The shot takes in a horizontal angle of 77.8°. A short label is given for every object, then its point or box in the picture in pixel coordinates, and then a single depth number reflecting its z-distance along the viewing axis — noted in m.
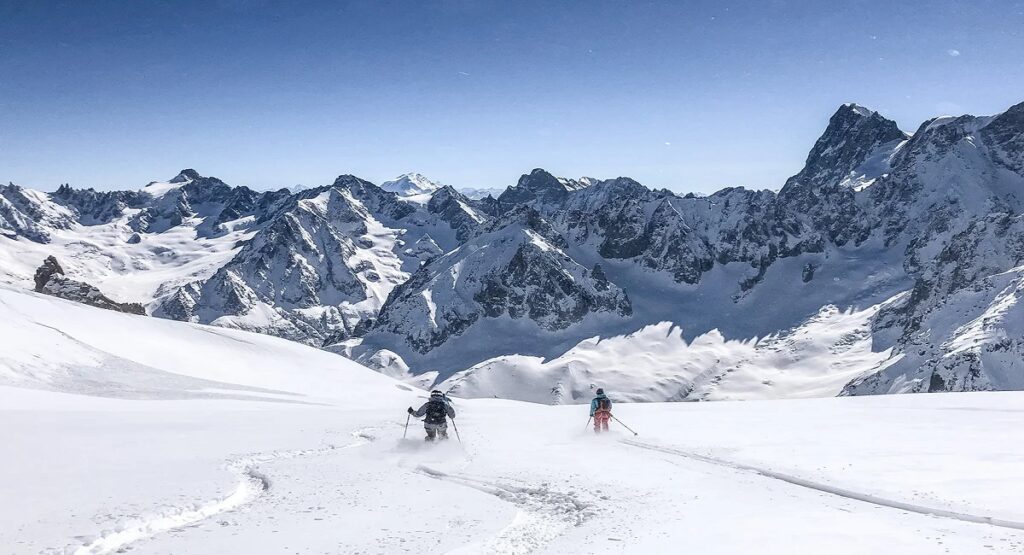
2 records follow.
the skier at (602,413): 24.59
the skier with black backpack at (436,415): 21.42
